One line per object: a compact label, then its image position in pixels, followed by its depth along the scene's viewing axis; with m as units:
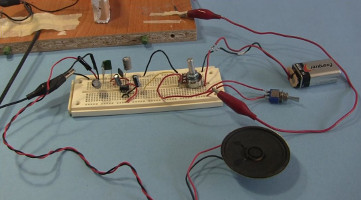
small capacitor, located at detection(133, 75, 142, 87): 0.89
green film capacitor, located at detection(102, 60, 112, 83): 0.88
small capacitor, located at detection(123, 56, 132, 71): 0.88
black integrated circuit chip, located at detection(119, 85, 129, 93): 0.89
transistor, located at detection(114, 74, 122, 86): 0.88
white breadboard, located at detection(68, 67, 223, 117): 0.88
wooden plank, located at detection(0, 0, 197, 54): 0.96
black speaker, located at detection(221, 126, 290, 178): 0.80
